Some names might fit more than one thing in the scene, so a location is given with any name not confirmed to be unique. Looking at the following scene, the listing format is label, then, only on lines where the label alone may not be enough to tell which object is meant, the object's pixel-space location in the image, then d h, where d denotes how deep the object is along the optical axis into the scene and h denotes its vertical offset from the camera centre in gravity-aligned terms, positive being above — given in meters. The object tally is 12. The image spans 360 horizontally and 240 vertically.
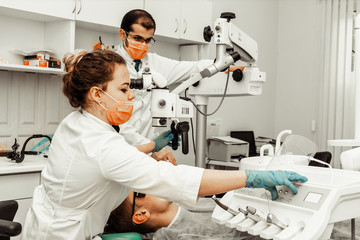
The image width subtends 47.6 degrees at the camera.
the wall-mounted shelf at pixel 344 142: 1.74 -0.12
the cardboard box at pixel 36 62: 2.48 +0.26
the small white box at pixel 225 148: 3.38 -0.31
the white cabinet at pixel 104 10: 2.59 +0.64
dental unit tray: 1.12 -0.29
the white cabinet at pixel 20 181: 2.13 -0.41
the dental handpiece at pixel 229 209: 1.23 -0.31
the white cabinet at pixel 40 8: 2.34 +0.58
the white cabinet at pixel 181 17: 3.05 +0.73
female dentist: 1.16 -0.18
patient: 1.40 -0.42
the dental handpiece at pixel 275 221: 1.17 -0.31
